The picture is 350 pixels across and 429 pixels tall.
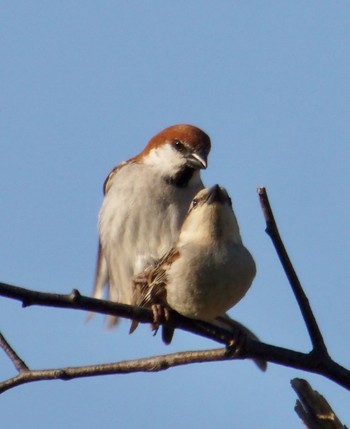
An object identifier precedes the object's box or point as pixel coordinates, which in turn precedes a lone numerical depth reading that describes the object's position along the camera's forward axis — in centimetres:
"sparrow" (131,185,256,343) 941
